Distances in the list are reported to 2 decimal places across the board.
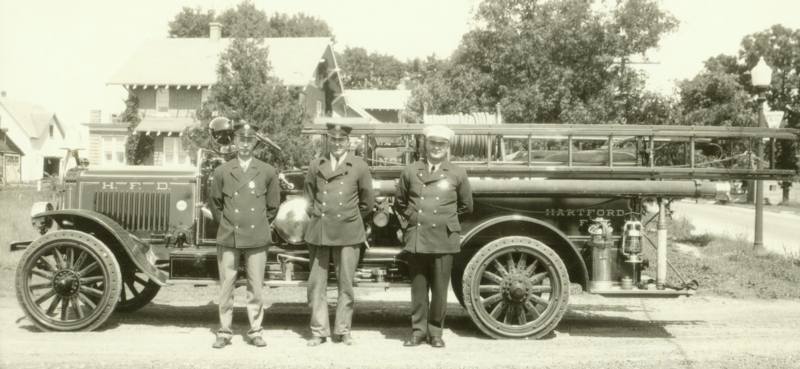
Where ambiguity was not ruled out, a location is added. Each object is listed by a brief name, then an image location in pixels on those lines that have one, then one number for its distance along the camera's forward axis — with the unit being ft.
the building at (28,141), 190.70
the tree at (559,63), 93.25
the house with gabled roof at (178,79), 115.24
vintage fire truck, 22.17
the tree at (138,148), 120.47
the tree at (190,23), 204.85
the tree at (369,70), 296.71
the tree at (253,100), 67.97
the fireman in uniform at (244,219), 21.01
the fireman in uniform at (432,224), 21.06
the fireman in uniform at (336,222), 21.02
